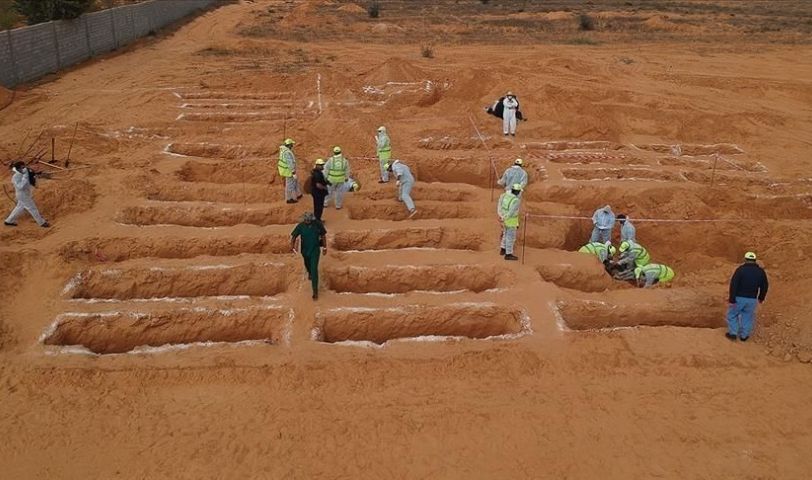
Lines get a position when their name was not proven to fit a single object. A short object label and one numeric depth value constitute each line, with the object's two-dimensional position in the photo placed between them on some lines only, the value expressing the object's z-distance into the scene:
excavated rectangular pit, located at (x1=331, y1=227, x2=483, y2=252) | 11.30
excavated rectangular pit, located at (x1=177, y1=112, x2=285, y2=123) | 17.90
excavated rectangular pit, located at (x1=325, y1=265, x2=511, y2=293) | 10.09
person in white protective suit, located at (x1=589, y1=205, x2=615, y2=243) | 11.59
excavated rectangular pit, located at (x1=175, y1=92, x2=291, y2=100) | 20.30
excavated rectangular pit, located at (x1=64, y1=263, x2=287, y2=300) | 9.67
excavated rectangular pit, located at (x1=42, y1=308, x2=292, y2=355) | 8.67
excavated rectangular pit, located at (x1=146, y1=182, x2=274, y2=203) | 12.58
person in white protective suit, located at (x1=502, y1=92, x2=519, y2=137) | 16.38
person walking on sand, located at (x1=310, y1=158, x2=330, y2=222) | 10.78
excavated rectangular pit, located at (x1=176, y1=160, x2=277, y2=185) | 13.64
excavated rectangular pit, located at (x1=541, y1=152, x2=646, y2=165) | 15.35
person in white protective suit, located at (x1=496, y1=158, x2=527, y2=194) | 11.91
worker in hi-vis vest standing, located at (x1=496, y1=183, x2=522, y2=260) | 9.95
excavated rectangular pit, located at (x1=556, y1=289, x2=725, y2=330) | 9.41
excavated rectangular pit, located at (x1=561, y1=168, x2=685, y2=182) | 14.30
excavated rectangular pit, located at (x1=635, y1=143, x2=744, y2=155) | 16.50
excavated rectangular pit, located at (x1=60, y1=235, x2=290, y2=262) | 10.36
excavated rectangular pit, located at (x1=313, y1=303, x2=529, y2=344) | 9.01
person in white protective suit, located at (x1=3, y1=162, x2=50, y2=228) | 10.38
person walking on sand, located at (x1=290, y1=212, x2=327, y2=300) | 8.87
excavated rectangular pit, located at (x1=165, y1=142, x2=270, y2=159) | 14.97
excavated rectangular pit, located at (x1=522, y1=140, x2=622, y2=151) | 16.34
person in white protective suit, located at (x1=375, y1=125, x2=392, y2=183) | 12.65
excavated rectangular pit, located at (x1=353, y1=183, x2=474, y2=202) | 12.98
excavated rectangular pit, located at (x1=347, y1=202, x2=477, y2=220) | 12.30
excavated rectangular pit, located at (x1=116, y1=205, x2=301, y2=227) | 11.71
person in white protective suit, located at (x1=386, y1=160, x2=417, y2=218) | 12.09
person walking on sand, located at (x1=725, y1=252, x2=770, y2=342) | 8.45
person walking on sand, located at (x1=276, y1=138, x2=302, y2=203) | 11.64
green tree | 22.77
